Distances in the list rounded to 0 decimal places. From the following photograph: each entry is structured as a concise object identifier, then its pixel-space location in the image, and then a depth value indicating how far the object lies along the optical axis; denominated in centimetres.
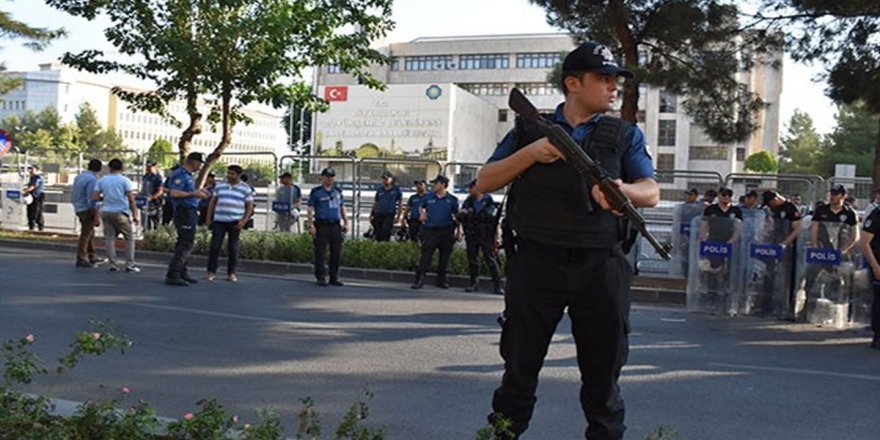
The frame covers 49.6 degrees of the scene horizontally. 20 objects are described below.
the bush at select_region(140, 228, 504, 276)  1572
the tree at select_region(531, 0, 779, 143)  1578
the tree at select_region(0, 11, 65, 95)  2228
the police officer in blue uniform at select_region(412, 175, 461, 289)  1413
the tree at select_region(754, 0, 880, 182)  1491
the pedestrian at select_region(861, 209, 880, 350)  999
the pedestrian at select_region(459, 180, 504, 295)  1381
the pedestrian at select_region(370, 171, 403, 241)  1884
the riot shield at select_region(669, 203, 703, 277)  1565
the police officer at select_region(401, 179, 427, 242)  1838
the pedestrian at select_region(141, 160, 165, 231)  2081
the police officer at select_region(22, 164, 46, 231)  2289
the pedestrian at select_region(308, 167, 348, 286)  1391
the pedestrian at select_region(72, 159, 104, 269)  1478
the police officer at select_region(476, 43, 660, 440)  379
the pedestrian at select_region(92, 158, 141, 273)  1415
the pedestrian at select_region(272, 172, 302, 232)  1978
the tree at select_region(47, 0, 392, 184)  1723
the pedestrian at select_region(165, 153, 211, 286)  1311
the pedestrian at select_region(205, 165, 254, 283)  1348
